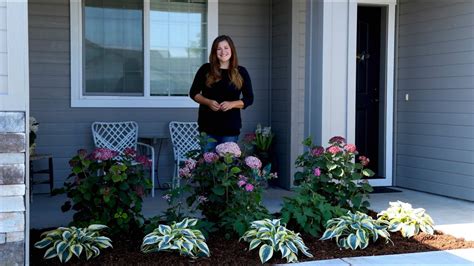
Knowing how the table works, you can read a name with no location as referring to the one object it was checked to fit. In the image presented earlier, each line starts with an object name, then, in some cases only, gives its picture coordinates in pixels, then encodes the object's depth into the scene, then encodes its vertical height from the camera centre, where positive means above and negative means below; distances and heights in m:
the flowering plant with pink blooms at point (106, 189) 3.70 -0.55
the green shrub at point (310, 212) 4.00 -0.75
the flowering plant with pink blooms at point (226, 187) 3.84 -0.56
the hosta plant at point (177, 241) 3.45 -0.83
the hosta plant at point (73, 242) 3.41 -0.84
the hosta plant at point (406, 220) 4.14 -0.85
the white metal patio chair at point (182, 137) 6.27 -0.36
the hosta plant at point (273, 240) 3.51 -0.85
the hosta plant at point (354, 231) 3.80 -0.85
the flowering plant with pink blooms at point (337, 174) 4.29 -0.52
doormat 6.19 -0.92
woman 4.26 +0.07
